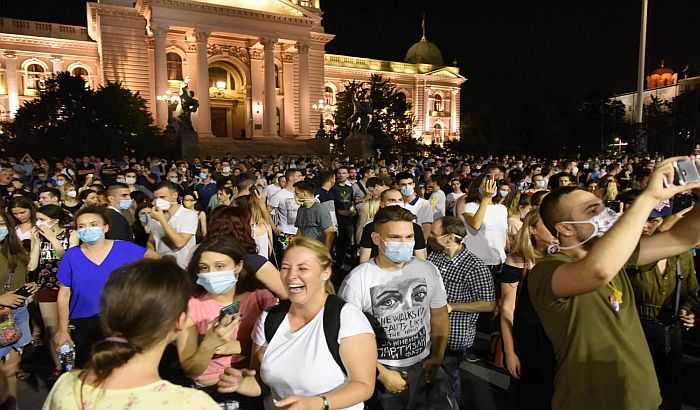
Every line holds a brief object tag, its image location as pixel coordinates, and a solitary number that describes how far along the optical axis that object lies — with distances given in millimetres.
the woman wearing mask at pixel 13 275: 4316
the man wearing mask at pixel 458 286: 3983
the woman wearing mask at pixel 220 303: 3025
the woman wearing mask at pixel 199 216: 7177
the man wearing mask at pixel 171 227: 5469
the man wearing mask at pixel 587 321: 2273
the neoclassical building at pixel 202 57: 43438
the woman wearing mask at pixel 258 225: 5902
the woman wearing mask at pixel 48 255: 4848
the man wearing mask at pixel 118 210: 5611
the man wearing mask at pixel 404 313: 3184
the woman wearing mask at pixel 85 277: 4156
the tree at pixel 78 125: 27156
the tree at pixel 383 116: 44562
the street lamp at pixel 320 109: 48762
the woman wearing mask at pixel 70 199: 8008
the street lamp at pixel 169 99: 40650
